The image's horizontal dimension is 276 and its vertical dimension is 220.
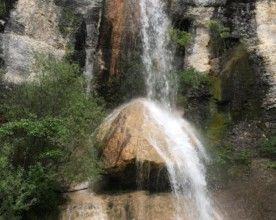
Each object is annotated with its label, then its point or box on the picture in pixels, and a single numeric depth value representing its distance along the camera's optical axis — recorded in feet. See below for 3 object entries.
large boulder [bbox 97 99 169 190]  45.98
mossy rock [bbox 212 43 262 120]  60.39
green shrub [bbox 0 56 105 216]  41.96
